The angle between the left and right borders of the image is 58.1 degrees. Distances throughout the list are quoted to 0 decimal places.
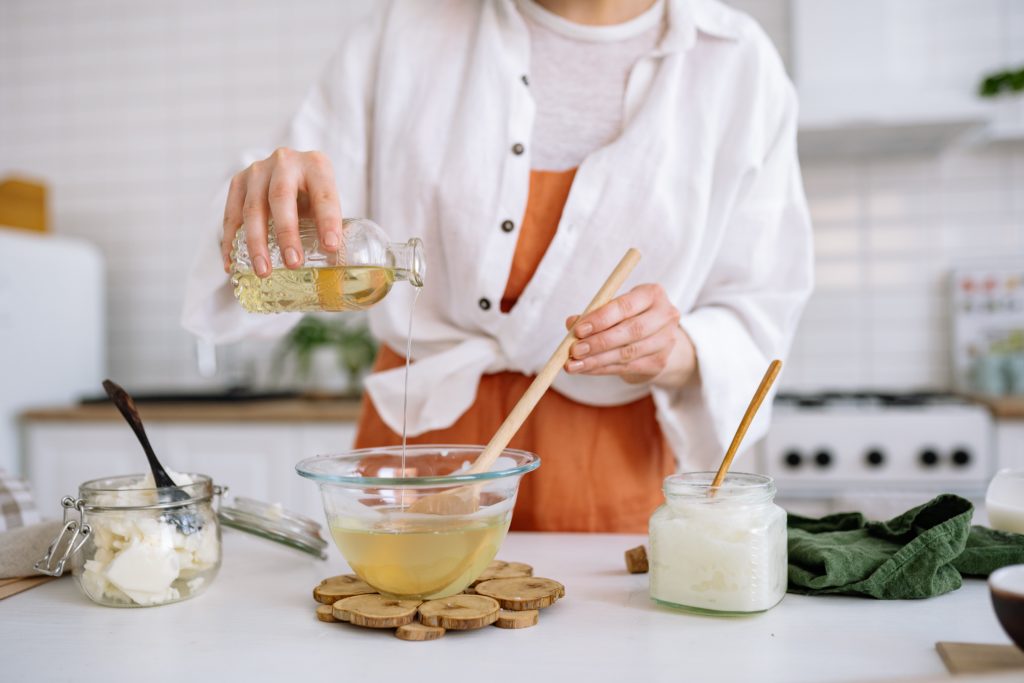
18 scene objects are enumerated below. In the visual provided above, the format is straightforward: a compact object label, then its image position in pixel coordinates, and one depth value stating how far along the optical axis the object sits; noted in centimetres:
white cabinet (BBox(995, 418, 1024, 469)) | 224
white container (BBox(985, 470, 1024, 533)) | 88
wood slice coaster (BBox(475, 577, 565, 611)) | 79
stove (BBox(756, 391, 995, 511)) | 226
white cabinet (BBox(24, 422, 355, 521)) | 247
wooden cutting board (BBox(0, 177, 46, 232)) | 278
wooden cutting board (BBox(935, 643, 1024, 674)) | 64
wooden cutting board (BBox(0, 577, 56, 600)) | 90
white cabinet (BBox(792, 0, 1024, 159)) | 243
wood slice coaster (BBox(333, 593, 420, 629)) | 75
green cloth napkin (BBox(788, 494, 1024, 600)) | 82
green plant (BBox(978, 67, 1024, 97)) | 250
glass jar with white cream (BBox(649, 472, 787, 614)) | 76
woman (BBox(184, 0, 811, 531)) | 124
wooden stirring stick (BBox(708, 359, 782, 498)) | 79
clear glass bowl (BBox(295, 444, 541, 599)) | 76
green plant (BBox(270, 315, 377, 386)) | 279
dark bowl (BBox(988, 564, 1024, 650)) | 60
